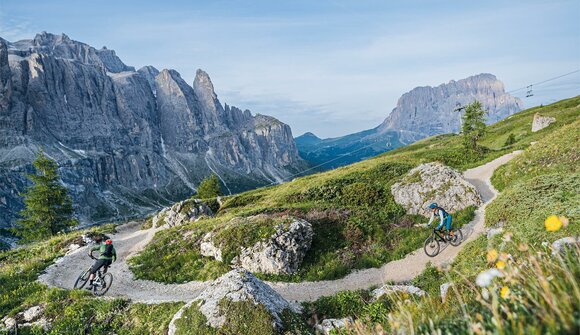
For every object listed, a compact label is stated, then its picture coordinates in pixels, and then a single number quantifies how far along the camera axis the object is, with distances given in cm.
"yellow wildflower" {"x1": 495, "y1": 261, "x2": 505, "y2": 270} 424
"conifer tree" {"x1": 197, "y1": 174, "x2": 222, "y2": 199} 8238
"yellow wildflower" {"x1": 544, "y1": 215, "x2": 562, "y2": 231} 351
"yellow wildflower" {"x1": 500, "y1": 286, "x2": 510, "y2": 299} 374
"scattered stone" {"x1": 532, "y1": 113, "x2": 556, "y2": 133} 6438
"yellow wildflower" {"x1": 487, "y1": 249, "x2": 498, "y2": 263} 412
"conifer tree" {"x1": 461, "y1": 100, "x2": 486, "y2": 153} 5638
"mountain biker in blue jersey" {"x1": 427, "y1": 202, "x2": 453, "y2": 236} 2280
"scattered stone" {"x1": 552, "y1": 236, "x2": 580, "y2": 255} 498
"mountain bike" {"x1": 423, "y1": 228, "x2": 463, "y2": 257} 2373
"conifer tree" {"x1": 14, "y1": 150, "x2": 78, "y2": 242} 5269
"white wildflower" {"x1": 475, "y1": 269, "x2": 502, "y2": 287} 364
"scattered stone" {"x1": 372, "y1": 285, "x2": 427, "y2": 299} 1725
